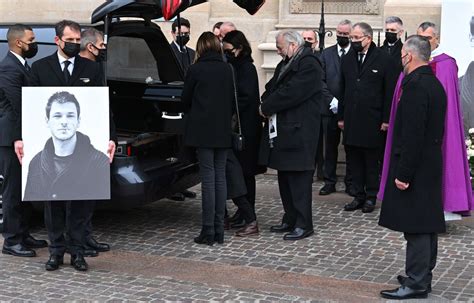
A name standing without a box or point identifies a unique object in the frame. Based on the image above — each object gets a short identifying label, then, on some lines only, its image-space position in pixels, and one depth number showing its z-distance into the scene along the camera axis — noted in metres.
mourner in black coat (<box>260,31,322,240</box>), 7.43
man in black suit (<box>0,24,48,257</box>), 6.73
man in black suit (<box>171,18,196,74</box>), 8.98
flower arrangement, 9.25
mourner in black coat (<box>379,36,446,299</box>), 5.75
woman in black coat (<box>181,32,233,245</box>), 7.27
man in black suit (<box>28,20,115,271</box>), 6.59
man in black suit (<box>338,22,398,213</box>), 8.63
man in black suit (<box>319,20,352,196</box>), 9.52
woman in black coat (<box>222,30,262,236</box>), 7.67
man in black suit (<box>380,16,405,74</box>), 9.13
